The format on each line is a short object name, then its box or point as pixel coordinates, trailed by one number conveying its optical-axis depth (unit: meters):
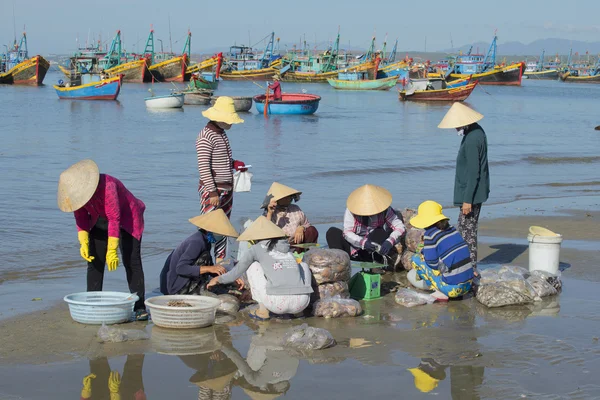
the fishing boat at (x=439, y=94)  53.19
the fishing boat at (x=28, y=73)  71.06
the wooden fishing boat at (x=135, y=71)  74.12
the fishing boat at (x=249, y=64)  85.94
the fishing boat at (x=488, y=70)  84.94
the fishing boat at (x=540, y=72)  124.44
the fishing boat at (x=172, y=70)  75.25
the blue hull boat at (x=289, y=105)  37.94
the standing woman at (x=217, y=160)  6.94
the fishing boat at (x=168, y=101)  43.69
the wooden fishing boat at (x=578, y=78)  112.38
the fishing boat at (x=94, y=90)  49.62
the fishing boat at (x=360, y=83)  73.25
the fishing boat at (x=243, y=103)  39.97
